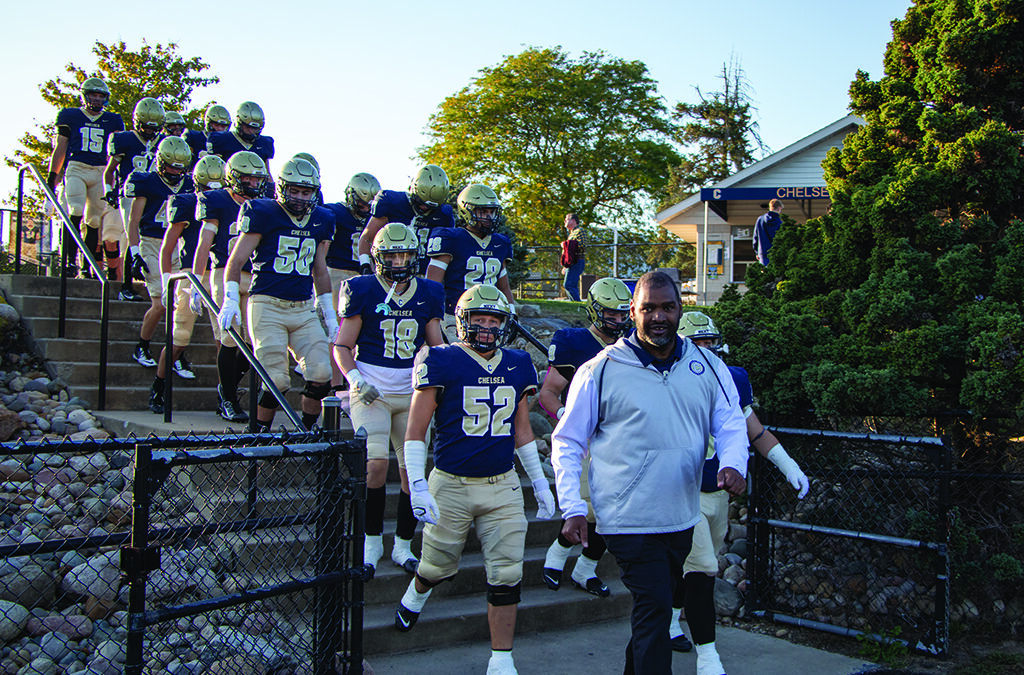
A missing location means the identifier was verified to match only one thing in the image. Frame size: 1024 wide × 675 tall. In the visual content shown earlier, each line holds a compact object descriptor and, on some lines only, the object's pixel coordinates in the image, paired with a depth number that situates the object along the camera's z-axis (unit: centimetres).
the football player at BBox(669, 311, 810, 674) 462
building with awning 2064
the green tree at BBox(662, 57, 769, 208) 4612
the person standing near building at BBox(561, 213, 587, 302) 1557
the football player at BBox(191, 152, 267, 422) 693
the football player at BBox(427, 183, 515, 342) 710
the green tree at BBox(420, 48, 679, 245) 3488
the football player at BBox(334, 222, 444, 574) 542
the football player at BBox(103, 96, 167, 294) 940
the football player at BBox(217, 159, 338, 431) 638
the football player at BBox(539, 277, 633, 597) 566
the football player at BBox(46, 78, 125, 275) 981
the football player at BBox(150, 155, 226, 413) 722
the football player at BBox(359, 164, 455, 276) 775
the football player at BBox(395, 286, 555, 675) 460
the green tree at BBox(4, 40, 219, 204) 2025
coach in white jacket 376
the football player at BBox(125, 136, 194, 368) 855
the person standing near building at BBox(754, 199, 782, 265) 1343
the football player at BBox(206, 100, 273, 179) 948
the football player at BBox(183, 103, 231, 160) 1012
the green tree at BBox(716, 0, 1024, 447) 632
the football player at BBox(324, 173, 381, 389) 863
